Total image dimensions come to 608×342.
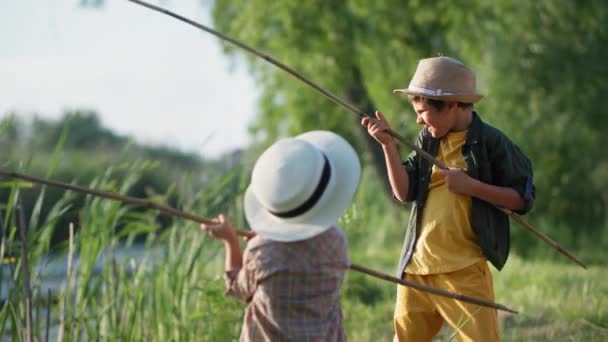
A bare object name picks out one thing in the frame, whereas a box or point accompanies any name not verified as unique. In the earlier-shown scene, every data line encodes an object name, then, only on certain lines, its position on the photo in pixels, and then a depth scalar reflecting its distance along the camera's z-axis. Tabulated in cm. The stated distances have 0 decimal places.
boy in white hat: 569
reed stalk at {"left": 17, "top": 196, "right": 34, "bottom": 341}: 671
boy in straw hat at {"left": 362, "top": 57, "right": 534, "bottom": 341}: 720
